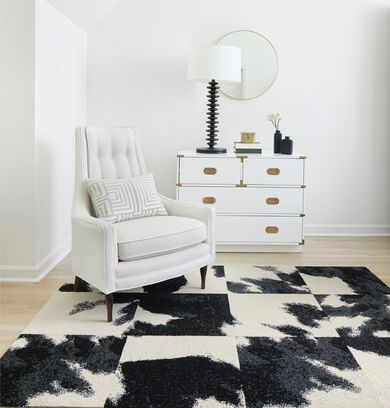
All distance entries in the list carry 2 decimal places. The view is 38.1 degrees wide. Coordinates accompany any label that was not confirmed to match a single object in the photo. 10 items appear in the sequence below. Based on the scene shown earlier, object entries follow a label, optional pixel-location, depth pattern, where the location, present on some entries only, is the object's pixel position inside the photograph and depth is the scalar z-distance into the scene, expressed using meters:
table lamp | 4.09
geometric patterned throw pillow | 3.16
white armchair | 2.76
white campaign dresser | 4.15
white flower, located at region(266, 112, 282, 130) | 4.37
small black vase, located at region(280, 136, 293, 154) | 4.25
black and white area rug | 2.04
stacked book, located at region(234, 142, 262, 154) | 4.24
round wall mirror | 4.60
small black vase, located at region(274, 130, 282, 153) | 4.32
